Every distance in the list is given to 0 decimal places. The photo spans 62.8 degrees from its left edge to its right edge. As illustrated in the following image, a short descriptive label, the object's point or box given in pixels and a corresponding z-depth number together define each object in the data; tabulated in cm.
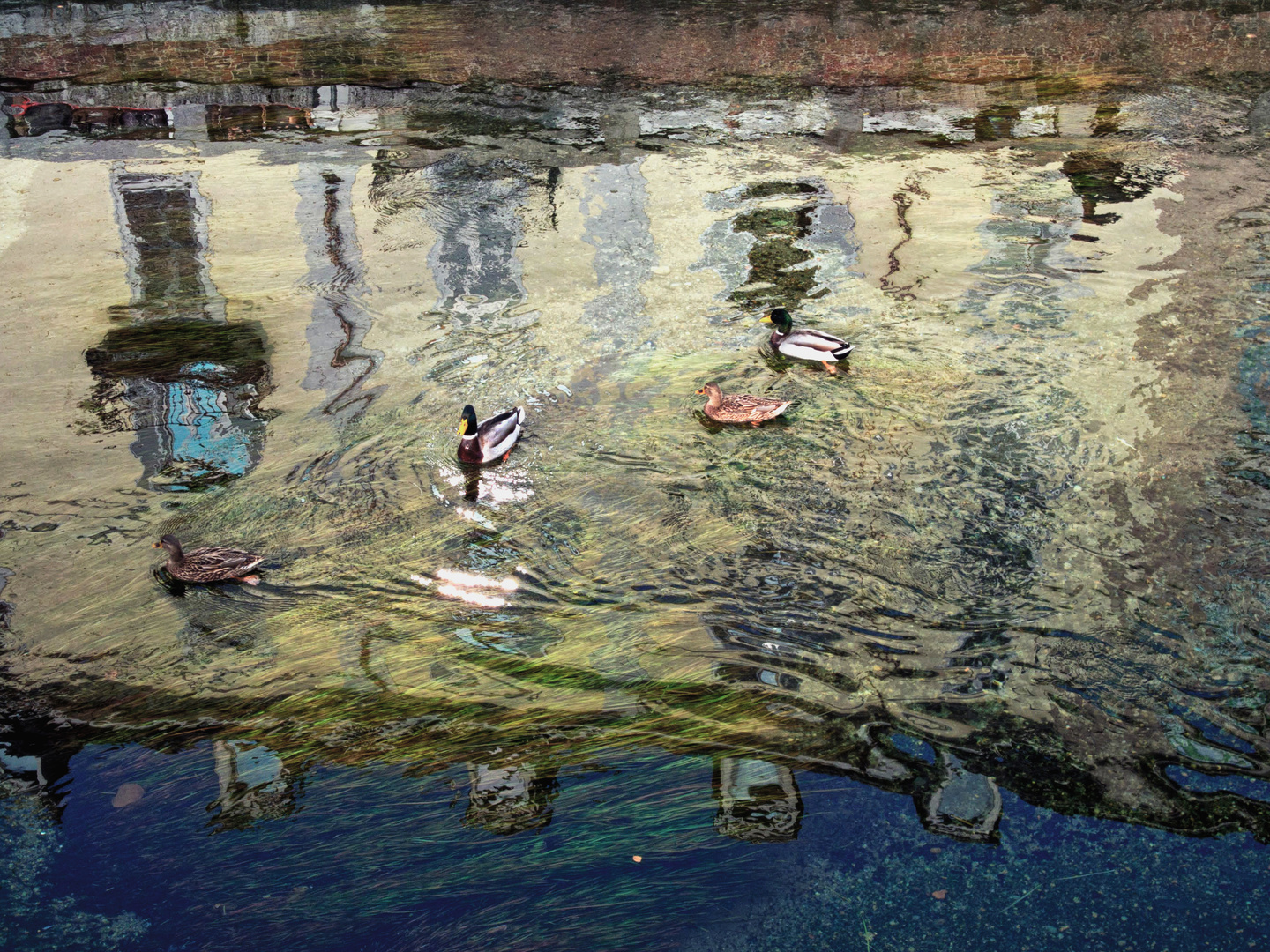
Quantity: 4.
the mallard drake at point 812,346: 590
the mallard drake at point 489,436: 521
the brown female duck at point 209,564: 445
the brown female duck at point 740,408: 557
